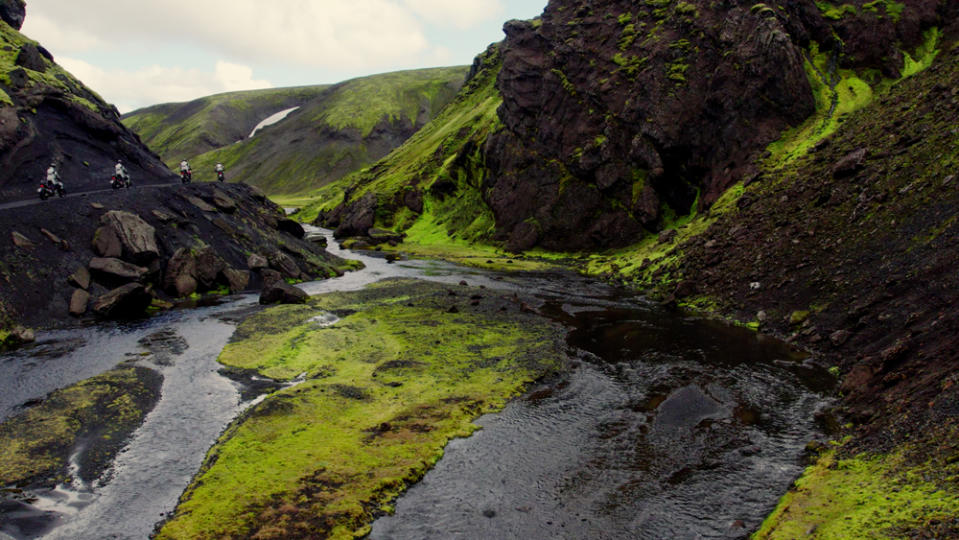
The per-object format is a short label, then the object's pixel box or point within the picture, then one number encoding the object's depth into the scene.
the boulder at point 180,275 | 52.47
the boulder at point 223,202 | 67.88
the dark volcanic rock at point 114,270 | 47.03
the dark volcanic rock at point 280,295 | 52.41
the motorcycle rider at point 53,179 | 51.91
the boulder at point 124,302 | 43.69
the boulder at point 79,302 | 42.84
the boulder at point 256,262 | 62.22
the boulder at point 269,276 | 60.14
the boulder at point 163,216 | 56.47
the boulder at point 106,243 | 48.91
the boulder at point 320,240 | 103.44
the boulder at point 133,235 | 50.69
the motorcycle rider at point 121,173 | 60.47
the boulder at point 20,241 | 43.95
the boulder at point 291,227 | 78.12
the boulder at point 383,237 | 115.38
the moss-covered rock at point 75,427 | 20.88
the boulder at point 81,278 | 44.94
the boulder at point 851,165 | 46.03
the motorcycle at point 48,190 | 51.69
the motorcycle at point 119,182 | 60.06
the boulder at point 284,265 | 66.00
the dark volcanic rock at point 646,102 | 71.56
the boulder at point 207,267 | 55.78
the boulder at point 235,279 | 58.06
